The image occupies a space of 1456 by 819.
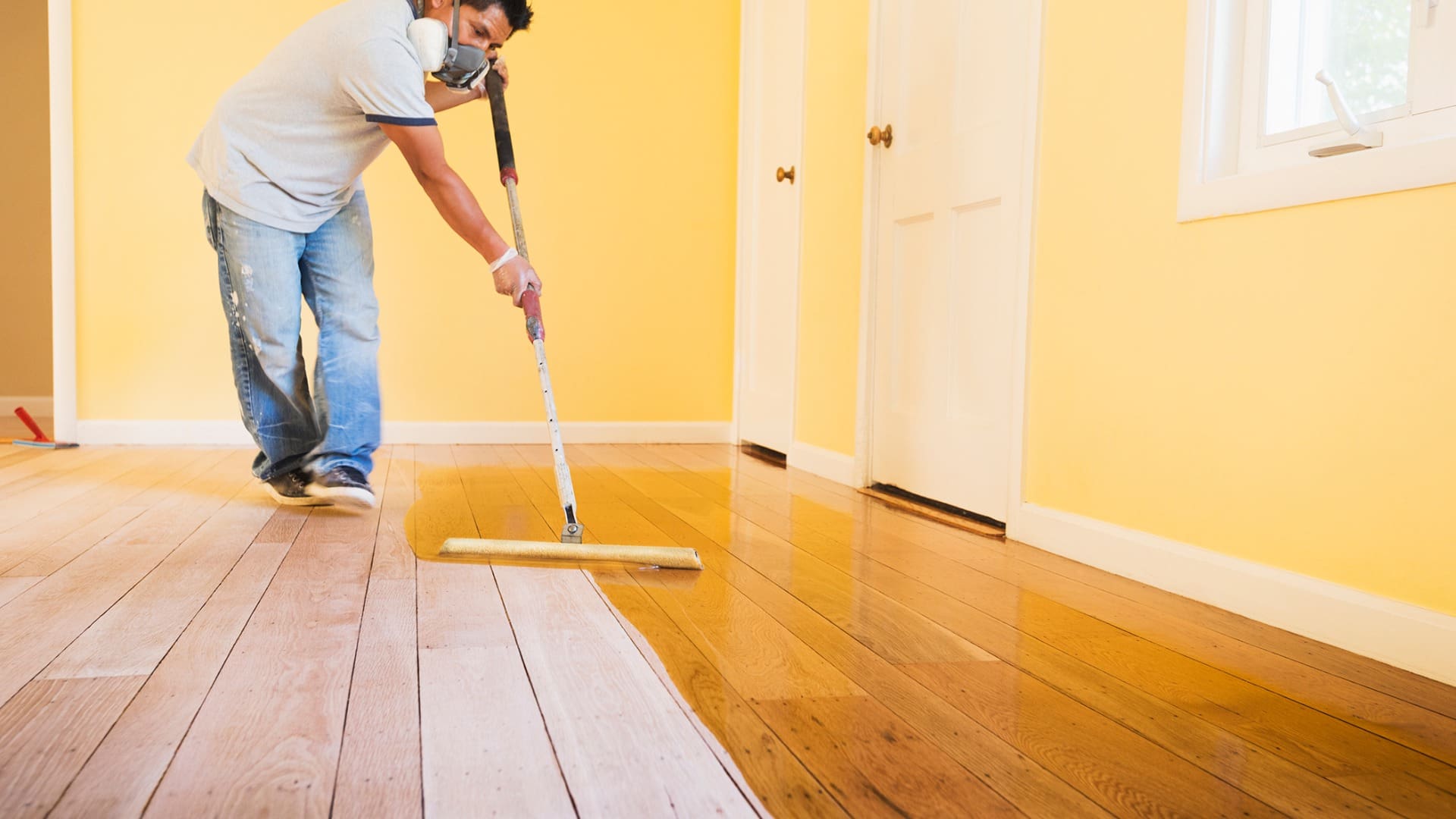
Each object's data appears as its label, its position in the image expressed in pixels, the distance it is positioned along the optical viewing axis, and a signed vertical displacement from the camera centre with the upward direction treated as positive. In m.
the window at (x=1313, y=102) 1.52 +0.42
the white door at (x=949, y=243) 2.47 +0.29
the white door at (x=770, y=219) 3.85 +0.52
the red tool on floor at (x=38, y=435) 3.67 -0.35
